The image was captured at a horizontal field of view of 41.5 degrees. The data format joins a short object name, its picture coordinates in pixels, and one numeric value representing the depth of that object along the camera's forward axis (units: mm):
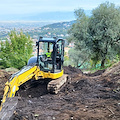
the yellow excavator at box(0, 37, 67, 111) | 8368
